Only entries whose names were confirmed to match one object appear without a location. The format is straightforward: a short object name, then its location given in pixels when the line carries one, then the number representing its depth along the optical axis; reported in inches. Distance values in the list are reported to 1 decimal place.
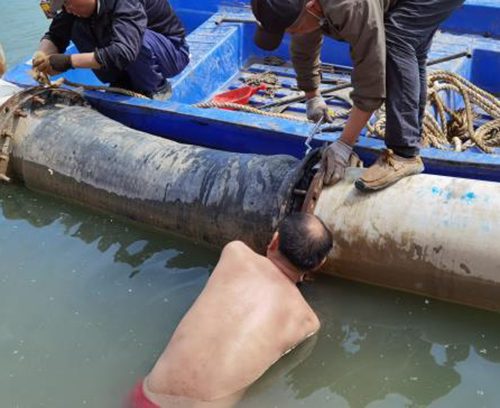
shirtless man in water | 89.1
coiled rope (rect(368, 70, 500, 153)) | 147.8
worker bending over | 97.9
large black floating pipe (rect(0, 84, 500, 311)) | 111.3
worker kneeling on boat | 152.1
